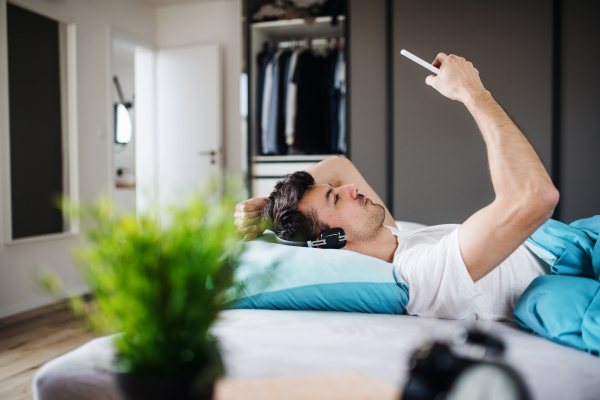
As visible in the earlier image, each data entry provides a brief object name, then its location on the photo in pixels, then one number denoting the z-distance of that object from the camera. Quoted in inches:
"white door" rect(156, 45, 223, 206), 152.8
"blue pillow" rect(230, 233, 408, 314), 36.7
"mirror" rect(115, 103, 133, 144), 197.5
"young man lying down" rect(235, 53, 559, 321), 30.9
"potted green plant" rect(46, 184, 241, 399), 13.3
